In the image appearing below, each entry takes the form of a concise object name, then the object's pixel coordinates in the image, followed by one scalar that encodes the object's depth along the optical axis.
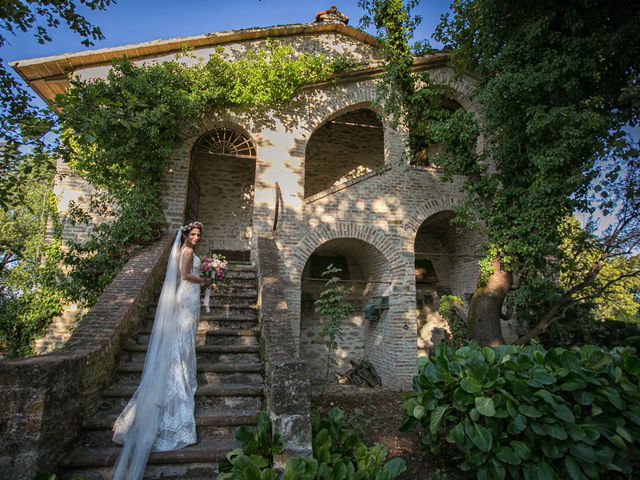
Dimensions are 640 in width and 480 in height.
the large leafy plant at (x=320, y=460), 2.67
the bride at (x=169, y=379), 3.04
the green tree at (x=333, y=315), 6.01
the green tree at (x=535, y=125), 5.84
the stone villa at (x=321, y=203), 7.76
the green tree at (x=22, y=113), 4.67
